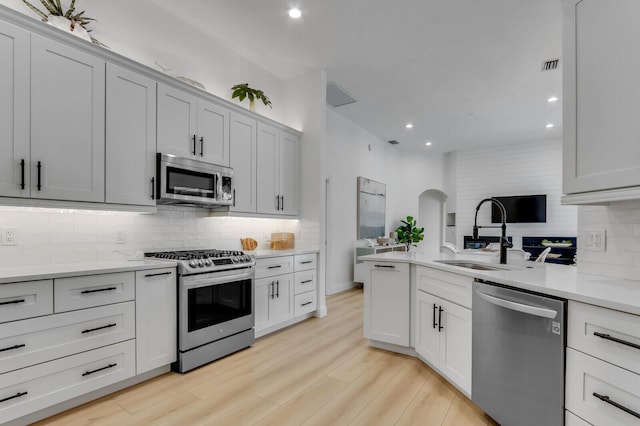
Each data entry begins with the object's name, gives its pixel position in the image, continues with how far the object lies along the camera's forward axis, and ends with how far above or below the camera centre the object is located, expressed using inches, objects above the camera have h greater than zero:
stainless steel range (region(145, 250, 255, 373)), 102.7 -32.9
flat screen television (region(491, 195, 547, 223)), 288.8 +5.7
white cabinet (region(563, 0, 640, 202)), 56.4 +23.0
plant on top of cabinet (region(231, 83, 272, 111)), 143.0 +53.9
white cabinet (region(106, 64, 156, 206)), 97.0 +23.7
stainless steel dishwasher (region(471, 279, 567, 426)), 59.4 -29.7
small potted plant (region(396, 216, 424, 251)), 307.5 -19.4
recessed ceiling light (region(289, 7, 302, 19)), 120.6 +77.0
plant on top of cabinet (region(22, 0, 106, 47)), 90.5 +56.1
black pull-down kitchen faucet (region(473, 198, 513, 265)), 95.2 -9.3
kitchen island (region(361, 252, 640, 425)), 49.4 -24.6
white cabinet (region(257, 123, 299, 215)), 151.8 +20.5
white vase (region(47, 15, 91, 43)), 90.7 +53.7
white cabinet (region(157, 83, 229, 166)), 112.1 +32.2
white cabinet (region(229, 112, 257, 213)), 138.6 +23.0
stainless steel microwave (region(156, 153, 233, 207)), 110.0 +10.9
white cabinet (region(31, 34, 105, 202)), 82.4 +24.3
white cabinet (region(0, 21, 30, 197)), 76.7 +24.5
